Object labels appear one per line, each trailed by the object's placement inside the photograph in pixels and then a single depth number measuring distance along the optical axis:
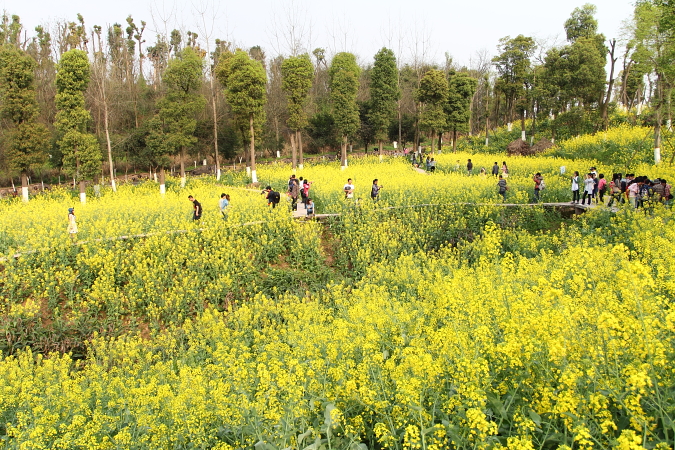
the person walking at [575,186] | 17.64
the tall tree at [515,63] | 40.16
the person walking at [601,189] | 17.23
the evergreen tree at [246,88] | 28.58
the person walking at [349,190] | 18.58
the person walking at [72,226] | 14.40
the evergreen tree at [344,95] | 34.25
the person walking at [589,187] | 16.94
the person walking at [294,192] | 18.39
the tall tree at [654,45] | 21.70
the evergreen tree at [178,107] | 28.75
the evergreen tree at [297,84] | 30.95
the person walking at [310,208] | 17.75
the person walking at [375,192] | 18.88
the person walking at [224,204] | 16.86
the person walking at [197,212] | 16.15
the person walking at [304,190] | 18.88
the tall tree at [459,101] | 39.44
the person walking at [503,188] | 18.94
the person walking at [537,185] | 18.39
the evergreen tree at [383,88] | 37.62
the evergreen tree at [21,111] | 23.09
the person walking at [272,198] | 18.05
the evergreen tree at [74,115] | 24.36
